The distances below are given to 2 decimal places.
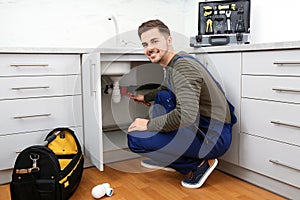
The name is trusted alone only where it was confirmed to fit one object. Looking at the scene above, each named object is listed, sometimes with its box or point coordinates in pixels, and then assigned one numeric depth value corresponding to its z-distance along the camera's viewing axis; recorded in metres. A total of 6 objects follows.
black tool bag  1.43
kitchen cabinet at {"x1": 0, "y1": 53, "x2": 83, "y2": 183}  1.73
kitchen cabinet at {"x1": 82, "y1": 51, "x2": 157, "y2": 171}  1.75
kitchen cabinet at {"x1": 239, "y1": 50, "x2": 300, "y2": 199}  1.47
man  1.55
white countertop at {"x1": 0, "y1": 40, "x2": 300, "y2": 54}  1.48
